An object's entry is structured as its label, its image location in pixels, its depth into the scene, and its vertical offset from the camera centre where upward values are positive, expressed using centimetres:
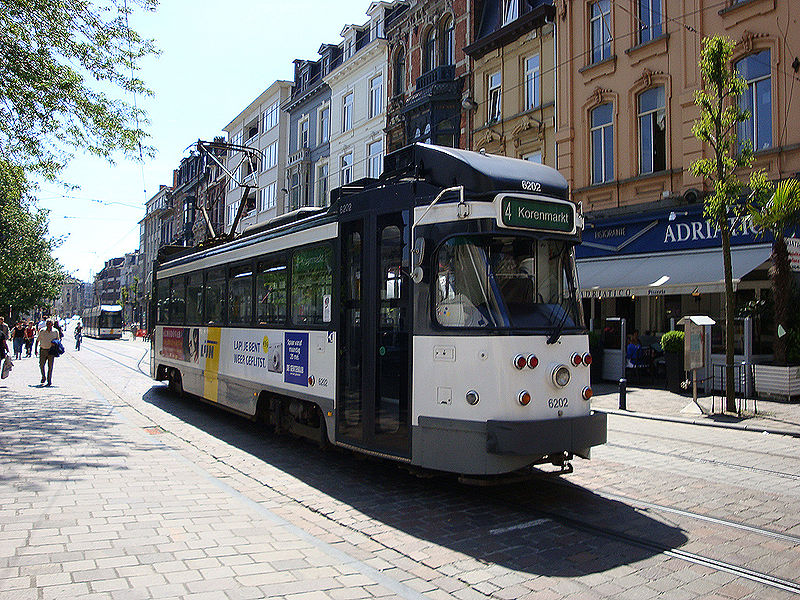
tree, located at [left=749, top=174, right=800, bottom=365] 1338 +198
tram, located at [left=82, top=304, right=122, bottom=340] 6184 +31
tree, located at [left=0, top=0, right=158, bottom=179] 1210 +468
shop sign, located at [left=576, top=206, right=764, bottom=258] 1681 +255
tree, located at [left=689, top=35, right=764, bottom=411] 1251 +340
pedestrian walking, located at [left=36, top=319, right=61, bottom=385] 1734 -54
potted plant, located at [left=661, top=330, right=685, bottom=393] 1594 -75
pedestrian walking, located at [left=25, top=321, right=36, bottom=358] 3222 -67
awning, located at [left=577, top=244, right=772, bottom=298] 1570 +141
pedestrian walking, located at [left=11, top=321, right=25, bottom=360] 3028 -67
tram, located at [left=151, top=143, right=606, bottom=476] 600 +7
